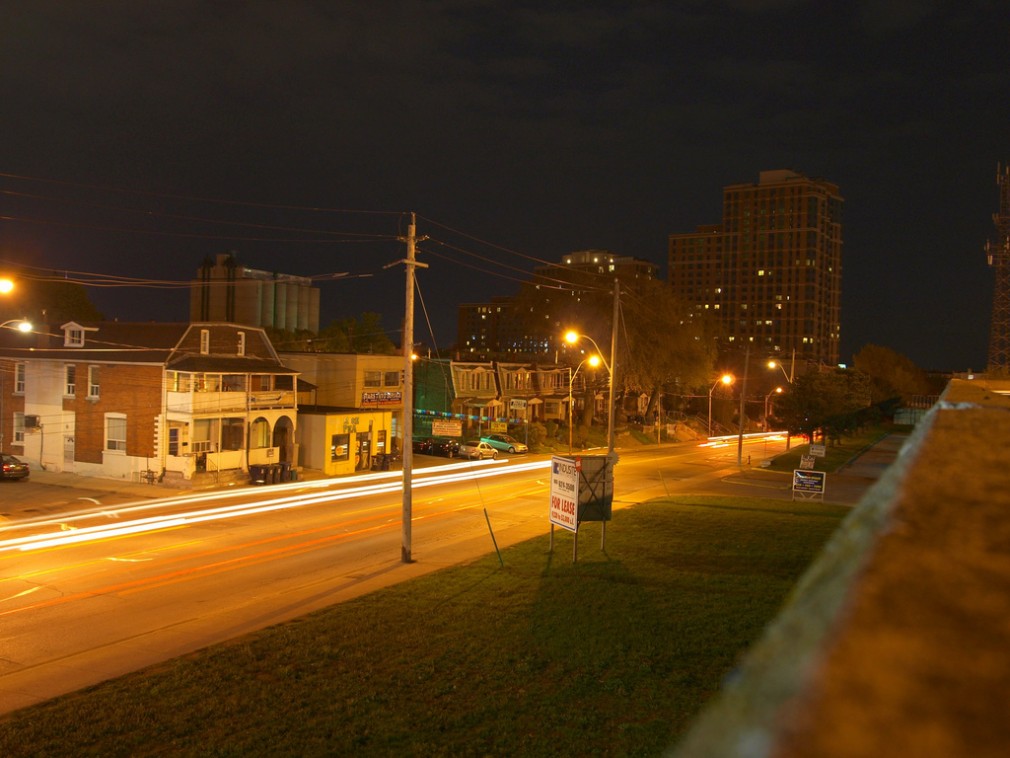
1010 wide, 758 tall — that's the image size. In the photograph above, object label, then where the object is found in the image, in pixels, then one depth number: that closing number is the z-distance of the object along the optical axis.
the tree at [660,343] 70.88
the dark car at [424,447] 55.38
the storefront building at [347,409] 44.38
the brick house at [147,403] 37.38
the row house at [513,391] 66.94
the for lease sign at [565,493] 20.31
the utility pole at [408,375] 22.06
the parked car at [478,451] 54.31
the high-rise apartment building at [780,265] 170.12
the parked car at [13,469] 35.69
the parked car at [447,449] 54.53
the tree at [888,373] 102.75
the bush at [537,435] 61.72
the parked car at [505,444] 57.88
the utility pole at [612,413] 33.03
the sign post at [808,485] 33.38
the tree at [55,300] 82.12
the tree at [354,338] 82.56
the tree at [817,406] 55.62
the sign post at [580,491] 20.44
